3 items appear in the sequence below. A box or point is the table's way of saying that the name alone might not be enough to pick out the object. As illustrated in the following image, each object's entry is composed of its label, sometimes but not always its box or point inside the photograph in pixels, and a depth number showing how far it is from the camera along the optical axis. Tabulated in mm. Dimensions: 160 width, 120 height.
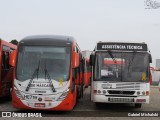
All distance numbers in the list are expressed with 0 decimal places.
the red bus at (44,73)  13531
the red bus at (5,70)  16734
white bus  14758
